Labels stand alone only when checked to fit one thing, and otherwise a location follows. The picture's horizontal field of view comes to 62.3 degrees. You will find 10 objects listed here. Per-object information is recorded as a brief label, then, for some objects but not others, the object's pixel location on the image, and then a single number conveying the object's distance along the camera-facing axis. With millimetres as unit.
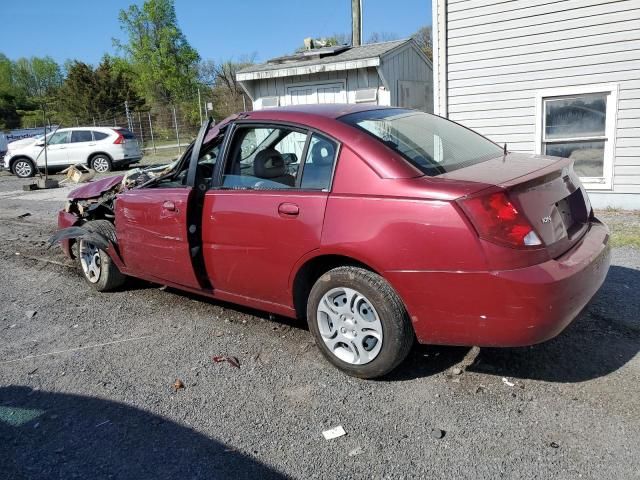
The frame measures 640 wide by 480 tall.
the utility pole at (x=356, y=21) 15453
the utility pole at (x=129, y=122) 26559
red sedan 2711
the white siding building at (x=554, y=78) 7520
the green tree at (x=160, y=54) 43500
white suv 18875
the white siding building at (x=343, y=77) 11414
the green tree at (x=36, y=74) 76938
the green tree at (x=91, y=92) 43844
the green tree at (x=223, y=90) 29438
